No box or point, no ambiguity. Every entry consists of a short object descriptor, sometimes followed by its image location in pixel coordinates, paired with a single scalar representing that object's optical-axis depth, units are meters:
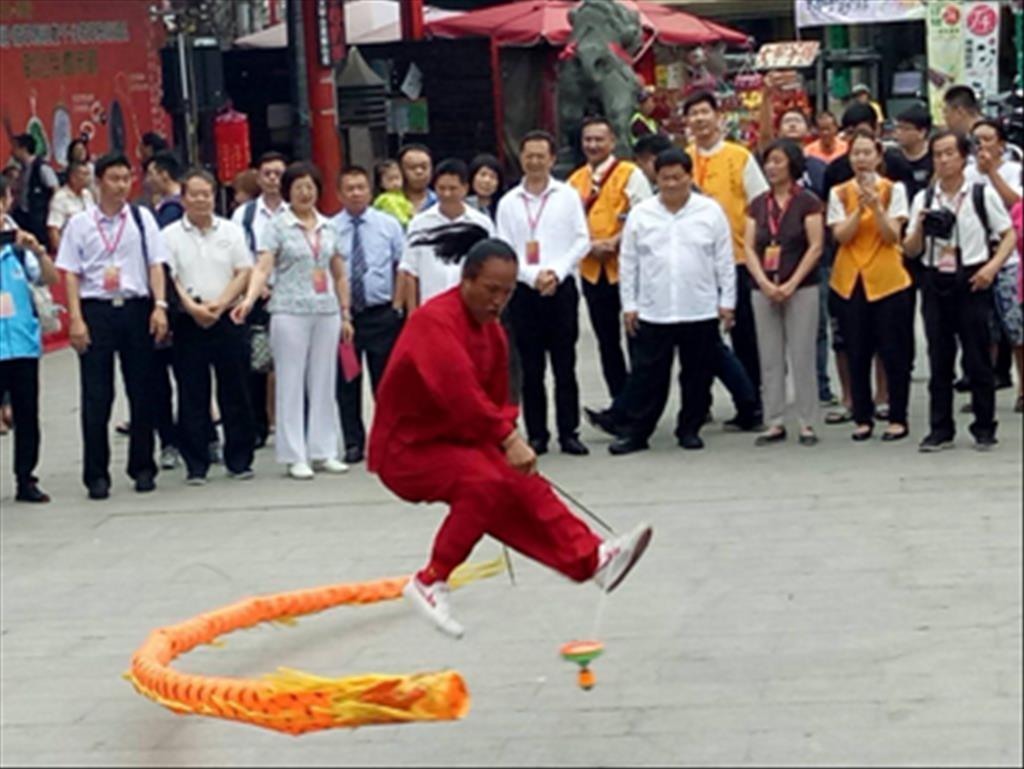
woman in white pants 12.08
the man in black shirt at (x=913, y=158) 12.45
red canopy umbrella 28.84
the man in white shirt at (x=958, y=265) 11.09
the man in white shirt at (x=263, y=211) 12.45
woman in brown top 11.84
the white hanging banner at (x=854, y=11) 24.25
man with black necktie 12.49
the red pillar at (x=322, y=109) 24.33
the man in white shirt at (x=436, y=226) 11.83
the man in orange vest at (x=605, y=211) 12.52
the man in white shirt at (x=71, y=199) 17.95
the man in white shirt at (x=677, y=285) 11.83
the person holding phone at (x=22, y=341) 11.69
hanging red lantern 23.52
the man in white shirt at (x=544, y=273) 12.05
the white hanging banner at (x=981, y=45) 18.31
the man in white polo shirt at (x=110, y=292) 11.77
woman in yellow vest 11.62
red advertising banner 19.30
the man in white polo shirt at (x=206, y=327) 11.97
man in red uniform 7.52
